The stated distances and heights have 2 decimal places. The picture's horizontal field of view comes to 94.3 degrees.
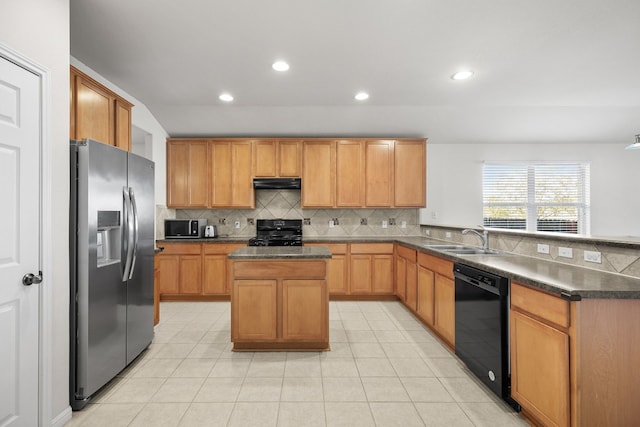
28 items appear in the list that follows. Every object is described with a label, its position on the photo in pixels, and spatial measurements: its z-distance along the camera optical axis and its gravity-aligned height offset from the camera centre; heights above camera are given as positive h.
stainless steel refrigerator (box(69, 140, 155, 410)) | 2.02 -0.36
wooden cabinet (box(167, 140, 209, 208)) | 4.91 +0.71
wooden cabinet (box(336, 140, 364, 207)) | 4.94 +0.75
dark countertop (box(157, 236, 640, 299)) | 1.53 -0.38
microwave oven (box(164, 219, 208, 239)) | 4.74 -0.21
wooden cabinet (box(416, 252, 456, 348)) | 2.85 -0.86
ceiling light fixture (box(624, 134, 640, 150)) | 3.91 +0.93
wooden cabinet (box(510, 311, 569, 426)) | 1.59 -0.90
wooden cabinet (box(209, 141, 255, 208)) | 4.93 +0.82
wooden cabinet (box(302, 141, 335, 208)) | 4.93 +0.77
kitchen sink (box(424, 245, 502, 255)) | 3.02 -0.39
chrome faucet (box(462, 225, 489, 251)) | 3.07 -0.23
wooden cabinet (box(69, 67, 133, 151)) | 2.26 +0.88
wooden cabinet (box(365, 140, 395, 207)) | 4.95 +0.77
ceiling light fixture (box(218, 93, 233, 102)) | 3.89 +1.58
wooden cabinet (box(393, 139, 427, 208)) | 4.97 +0.65
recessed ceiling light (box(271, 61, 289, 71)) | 3.00 +1.54
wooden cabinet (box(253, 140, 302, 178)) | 4.92 +0.93
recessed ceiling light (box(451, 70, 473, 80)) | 3.19 +1.53
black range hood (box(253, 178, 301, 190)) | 4.87 +0.53
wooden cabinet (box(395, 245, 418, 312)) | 3.82 -0.84
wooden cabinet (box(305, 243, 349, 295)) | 4.63 -0.90
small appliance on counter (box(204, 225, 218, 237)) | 4.93 -0.26
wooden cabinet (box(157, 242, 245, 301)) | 4.59 -0.85
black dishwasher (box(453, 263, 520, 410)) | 2.03 -0.84
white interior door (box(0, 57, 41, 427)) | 1.58 -0.14
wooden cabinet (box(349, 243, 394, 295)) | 4.63 -0.84
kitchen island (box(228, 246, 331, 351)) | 2.81 -0.80
